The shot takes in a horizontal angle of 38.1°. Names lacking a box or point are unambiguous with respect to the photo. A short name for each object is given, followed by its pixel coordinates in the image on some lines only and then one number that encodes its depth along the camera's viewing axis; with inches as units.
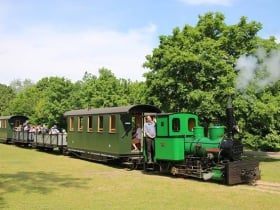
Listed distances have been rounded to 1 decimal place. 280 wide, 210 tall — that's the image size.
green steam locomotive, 538.0
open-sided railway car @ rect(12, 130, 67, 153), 1089.4
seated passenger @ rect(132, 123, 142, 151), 768.9
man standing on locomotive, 658.8
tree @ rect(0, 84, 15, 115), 3464.6
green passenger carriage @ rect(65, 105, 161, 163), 752.3
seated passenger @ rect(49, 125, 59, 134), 1146.9
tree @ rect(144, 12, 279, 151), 845.8
